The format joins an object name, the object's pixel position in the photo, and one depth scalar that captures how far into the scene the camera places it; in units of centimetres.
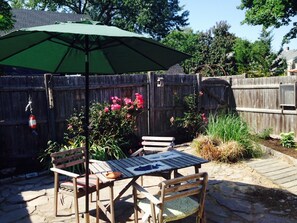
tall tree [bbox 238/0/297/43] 1378
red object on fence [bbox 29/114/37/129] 588
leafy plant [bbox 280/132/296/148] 680
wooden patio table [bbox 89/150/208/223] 328
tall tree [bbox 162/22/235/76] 1933
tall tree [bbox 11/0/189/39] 2691
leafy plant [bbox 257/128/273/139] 780
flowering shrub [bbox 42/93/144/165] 611
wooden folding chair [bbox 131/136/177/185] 486
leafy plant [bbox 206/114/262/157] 635
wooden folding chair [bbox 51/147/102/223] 338
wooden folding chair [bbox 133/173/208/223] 270
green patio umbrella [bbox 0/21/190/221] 235
